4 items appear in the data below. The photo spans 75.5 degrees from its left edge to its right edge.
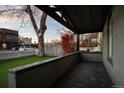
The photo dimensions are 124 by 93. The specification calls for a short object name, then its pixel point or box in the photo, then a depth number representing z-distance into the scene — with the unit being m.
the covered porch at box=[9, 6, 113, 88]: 1.48
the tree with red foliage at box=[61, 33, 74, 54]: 6.96
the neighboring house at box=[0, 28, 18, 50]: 12.65
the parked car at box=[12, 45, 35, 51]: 8.91
